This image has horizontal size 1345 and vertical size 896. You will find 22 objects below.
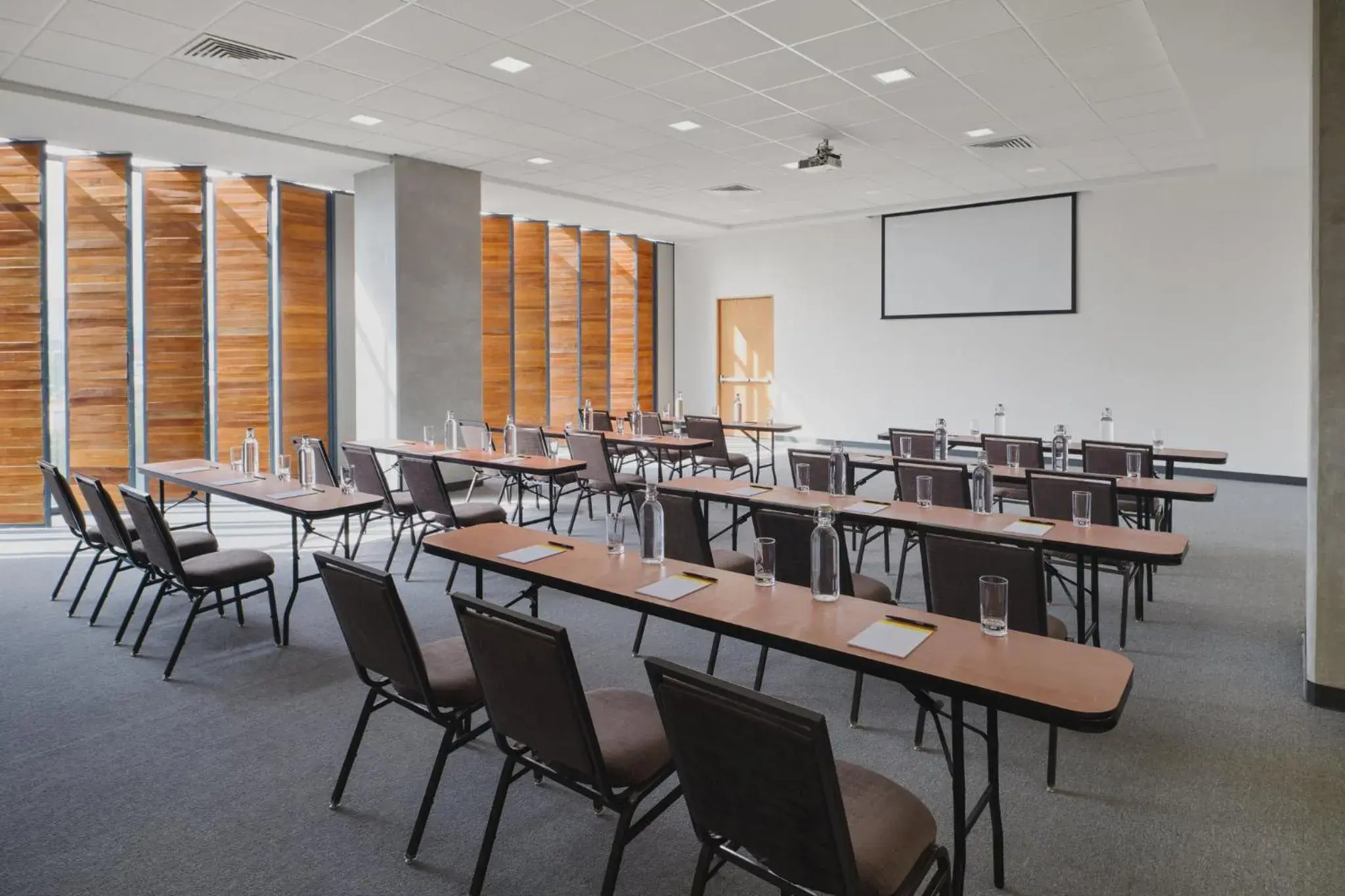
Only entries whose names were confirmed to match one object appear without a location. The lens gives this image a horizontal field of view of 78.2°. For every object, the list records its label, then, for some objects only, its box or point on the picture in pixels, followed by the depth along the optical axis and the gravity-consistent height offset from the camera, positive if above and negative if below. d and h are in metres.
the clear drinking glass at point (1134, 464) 4.67 -0.22
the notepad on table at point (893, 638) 1.94 -0.52
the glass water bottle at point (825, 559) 2.30 -0.37
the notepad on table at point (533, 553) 2.80 -0.44
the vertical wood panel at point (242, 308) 8.09 +1.18
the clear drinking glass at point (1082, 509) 3.32 -0.33
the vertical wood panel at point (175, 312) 7.61 +1.08
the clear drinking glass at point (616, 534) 2.79 -0.36
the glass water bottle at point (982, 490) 3.66 -0.28
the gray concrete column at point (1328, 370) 3.18 +0.22
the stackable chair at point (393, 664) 2.13 -0.66
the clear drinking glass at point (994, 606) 2.03 -0.44
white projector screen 9.98 +2.13
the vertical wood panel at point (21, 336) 6.73 +0.76
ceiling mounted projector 7.30 +2.37
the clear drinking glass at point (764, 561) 2.46 -0.40
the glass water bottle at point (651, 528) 2.73 -0.34
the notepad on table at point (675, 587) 2.40 -0.48
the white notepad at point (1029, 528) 3.23 -0.41
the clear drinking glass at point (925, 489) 3.75 -0.29
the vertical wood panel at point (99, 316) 7.12 +0.98
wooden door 13.03 +1.18
